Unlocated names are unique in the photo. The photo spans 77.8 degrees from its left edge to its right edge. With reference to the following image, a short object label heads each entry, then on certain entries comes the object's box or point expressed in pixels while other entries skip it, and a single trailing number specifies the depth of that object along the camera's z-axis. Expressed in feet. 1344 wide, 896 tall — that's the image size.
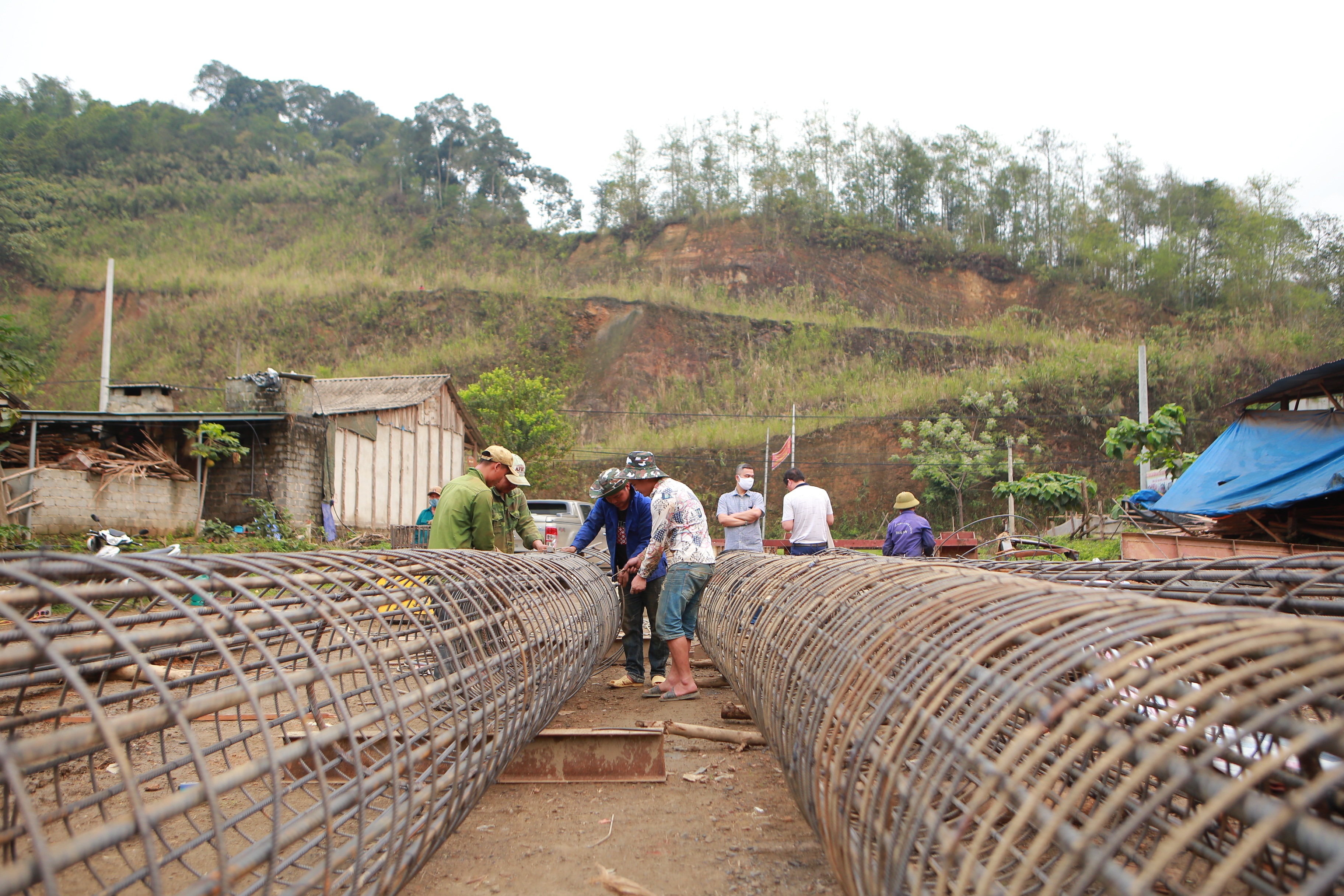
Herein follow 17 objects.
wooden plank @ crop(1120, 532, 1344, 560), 30.17
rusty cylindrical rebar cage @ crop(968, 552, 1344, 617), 9.76
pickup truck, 45.14
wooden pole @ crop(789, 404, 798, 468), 71.83
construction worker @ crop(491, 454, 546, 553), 21.16
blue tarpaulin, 32.40
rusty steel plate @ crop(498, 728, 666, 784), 13.78
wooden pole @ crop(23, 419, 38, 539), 44.75
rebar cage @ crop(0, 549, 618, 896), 5.05
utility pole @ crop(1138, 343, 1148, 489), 65.00
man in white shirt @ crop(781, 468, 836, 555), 26.32
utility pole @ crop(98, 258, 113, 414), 64.59
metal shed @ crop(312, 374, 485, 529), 56.54
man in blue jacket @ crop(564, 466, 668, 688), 21.15
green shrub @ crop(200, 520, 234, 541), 48.34
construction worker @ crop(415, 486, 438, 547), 37.65
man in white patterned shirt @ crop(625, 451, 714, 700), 19.36
